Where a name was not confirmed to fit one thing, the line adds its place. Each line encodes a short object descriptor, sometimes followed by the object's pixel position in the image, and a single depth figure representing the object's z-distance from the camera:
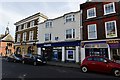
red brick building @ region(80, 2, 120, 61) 9.70
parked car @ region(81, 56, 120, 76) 6.27
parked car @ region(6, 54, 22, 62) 12.91
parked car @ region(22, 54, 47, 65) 10.33
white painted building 12.29
